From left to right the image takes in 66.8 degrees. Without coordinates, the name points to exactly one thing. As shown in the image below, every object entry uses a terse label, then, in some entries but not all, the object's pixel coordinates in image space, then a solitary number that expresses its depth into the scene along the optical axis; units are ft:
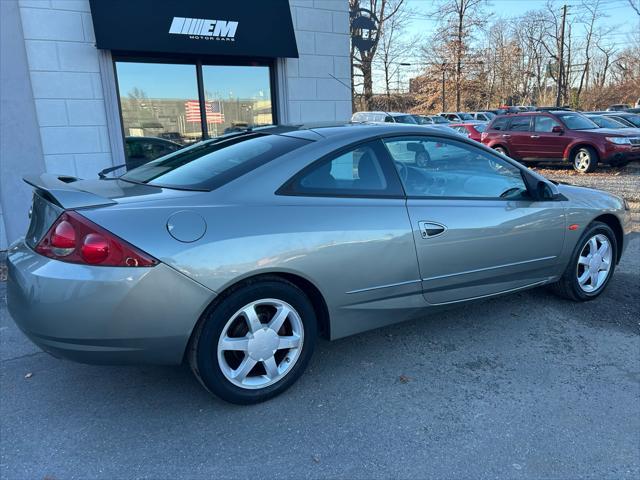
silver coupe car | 7.61
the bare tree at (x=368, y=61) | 112.80
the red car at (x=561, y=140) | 42.19
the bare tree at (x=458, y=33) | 130.82
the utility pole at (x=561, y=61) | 140.80
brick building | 19.58
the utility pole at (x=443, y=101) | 144.11
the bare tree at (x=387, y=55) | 128.75
